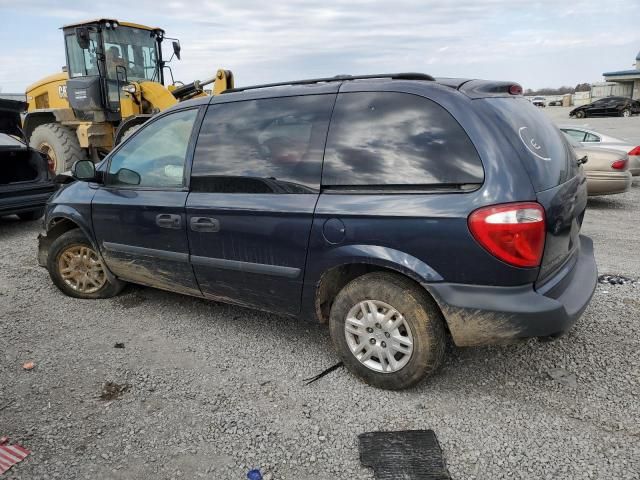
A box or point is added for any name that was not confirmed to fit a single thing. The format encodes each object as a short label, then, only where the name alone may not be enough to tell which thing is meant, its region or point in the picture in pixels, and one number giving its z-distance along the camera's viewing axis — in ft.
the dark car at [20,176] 23.09
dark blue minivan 8.52
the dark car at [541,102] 187.11
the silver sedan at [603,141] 30.30
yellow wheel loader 31.30
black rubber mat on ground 7.80
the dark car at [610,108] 120.98
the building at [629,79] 175.11
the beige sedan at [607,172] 27.09
